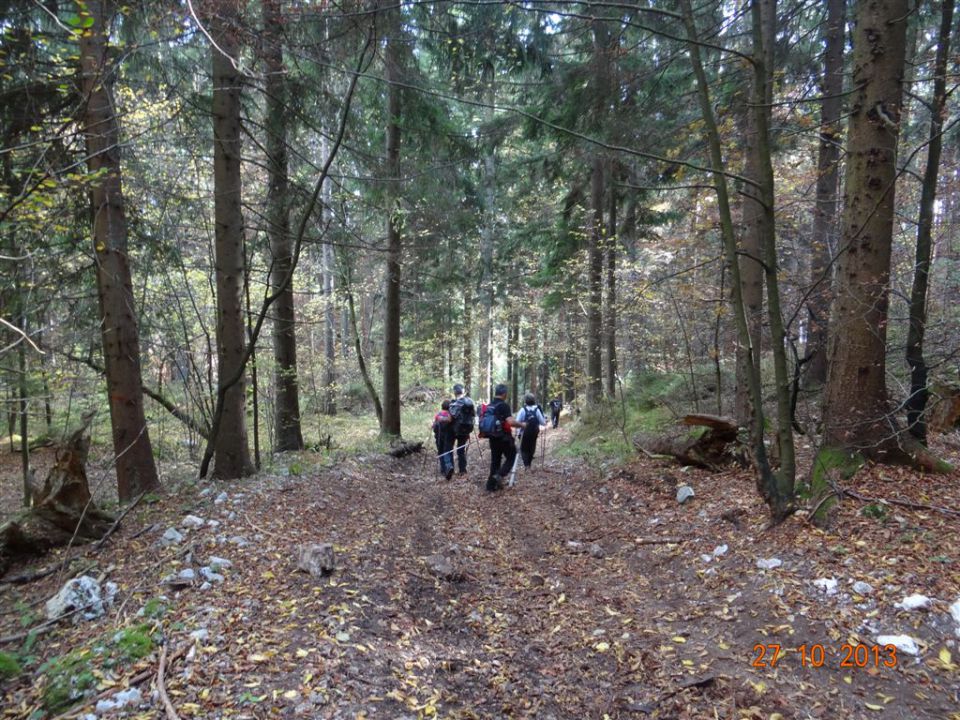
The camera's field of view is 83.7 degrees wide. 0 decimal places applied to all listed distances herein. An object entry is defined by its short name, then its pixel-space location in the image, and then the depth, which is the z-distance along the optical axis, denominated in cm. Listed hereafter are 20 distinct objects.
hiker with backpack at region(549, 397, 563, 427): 2366
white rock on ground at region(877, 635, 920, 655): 320
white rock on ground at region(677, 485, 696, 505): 668
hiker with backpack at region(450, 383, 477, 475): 1037
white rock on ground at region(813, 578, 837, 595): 384
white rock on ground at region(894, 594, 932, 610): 346
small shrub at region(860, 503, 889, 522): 444
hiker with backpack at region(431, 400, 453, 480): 1041
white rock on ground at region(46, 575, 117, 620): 399
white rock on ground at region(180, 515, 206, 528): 563
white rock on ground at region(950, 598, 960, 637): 328
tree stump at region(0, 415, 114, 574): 517
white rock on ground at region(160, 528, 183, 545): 519
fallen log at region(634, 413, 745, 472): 745
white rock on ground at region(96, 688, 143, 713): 290
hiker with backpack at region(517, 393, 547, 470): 1035
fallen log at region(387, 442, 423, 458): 1207
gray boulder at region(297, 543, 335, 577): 463
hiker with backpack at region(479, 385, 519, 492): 912
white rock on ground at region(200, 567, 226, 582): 443
